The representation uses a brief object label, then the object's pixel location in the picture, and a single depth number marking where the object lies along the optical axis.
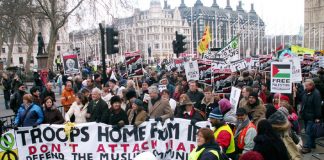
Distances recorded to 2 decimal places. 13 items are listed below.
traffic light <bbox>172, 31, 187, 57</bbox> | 19.03
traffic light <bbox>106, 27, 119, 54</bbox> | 13.12
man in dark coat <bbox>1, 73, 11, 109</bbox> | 17.81
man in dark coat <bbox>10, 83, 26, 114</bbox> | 12.18
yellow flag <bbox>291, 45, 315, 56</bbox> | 21.97
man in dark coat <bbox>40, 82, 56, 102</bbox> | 11.45
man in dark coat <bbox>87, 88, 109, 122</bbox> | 8.09
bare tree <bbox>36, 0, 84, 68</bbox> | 30.64
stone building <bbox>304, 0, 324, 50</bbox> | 101.38
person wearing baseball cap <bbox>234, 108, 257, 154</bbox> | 5.79
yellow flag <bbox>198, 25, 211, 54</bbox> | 24.67
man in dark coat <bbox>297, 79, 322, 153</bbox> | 8.78
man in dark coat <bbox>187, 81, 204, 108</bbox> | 9.76
